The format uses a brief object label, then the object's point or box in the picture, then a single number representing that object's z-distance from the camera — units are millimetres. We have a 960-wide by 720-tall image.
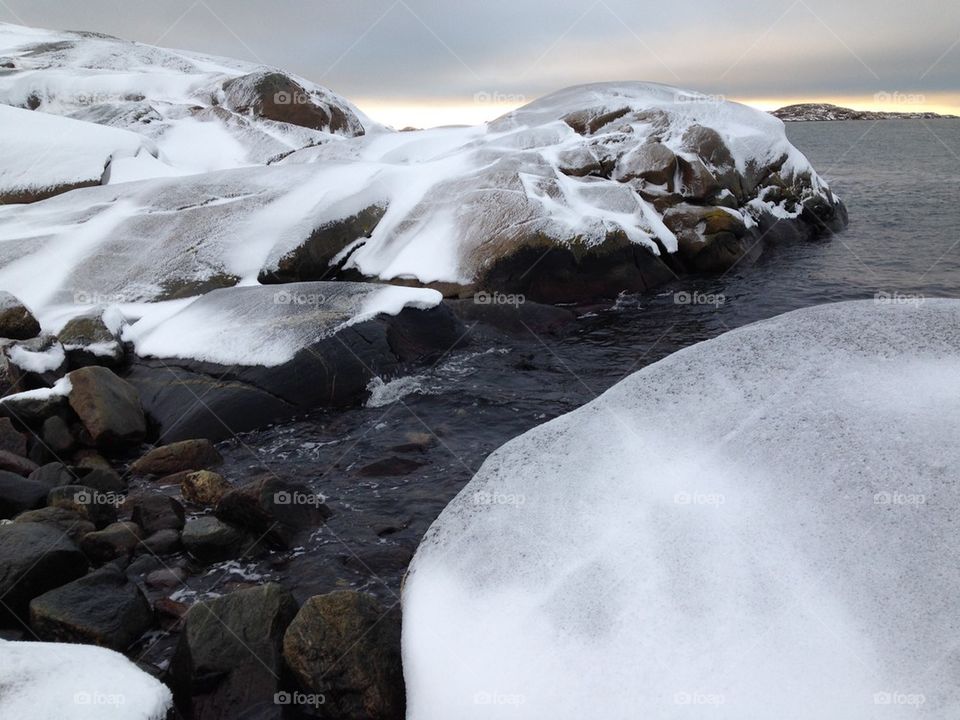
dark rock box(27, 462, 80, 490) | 8953
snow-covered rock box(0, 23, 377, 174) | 30875
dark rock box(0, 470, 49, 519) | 8133
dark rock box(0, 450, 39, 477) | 9070
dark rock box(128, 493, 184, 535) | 7980
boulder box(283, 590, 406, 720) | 5109
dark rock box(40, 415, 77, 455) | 9953
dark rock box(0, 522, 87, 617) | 6406
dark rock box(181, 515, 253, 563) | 7516
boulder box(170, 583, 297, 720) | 5441
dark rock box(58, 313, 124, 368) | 12125
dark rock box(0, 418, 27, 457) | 9688
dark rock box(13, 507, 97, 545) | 7605
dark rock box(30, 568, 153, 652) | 6109
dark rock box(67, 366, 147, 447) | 10117
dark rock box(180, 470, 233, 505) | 8672
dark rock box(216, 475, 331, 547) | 7781
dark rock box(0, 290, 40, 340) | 12438
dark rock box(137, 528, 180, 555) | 7672
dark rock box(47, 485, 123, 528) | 8172
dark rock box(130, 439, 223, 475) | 9539
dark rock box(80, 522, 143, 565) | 7531
